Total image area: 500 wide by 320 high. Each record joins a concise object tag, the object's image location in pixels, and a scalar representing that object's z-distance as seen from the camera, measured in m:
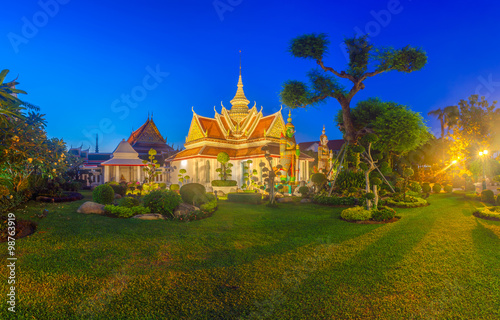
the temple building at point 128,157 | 26.81
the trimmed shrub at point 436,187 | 22.53
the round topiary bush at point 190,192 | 13.58
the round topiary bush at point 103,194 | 12.86
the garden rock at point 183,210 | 10.71
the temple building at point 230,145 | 26.27
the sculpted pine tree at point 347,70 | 16.06
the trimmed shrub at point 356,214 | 10.37
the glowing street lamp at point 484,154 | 16.09
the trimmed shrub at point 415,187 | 19.28
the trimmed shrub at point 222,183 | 24.34
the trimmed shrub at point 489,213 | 10.30
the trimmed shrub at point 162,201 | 11.06
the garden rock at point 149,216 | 10.45
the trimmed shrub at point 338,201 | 14.93
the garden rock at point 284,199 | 16.83
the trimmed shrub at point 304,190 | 18.44
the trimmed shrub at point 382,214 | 10.30
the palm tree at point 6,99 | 6.48
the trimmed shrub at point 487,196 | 14.34
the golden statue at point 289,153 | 18.61
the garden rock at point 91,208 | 10.88
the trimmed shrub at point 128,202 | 11.30
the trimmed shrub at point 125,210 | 10.62
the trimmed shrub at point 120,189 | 19.02
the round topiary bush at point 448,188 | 22.60
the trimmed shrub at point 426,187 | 19.50
